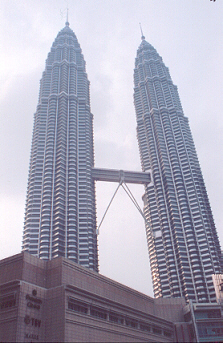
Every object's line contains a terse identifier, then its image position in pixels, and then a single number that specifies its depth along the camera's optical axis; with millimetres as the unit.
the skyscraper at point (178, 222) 151875
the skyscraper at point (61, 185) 144125
